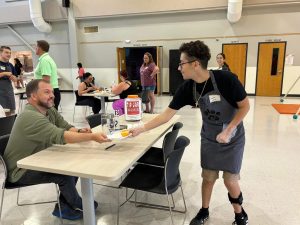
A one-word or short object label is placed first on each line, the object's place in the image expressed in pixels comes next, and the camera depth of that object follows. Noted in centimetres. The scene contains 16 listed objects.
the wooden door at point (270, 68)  859
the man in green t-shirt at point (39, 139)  170
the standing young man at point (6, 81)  406
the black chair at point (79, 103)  530
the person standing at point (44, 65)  392
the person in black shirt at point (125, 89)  437
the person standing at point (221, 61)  560
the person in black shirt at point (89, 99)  528
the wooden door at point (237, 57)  888
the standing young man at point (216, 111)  171
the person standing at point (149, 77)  604
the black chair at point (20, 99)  634
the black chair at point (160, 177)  177
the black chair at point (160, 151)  205
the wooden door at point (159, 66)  932
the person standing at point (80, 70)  952
